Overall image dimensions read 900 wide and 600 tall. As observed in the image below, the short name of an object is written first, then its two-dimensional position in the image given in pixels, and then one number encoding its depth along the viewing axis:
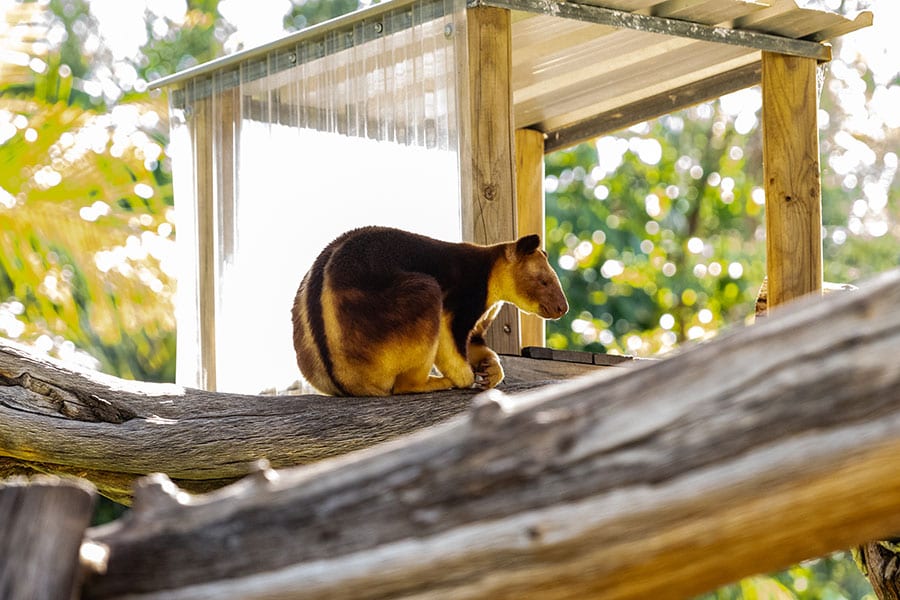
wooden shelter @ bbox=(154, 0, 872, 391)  6.02
